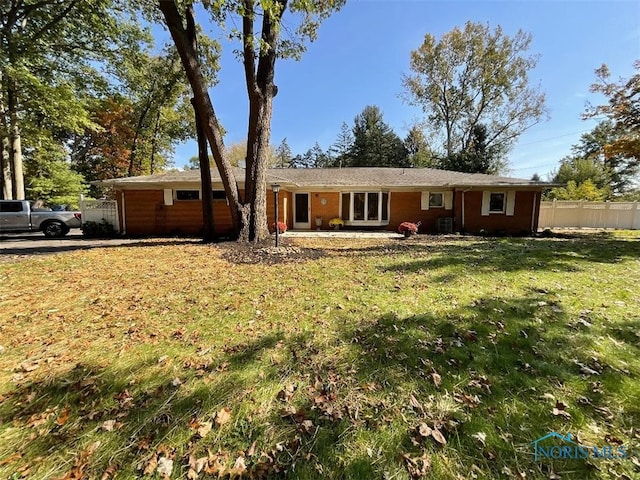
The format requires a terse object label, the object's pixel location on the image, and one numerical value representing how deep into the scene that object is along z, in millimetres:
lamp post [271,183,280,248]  8352
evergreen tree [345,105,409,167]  31344
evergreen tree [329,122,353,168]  34000
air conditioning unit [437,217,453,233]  14195
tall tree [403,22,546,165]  22500
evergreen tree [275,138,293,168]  40875
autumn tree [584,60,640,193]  11016
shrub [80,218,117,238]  12983
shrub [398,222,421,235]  11672
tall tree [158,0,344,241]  7824
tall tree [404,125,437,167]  29422
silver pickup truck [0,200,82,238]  12625
